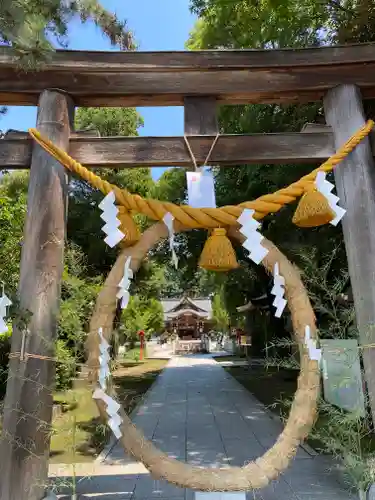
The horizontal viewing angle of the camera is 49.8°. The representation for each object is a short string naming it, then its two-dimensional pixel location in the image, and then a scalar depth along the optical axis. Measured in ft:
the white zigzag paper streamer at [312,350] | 8.09
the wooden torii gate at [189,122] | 9.79
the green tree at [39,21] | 7.32
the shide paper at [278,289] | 8.39
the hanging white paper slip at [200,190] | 9.71
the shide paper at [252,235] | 8.46
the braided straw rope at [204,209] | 8.86
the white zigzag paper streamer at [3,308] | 8.01
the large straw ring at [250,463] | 7.77
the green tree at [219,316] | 97.76
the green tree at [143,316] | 59.49
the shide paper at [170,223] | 8.81
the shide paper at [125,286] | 8.29
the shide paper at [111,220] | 8.55
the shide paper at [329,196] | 9.04
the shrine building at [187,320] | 107.45
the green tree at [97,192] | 31.94
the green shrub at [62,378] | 21.65
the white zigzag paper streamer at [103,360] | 7.89
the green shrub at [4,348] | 19.68
